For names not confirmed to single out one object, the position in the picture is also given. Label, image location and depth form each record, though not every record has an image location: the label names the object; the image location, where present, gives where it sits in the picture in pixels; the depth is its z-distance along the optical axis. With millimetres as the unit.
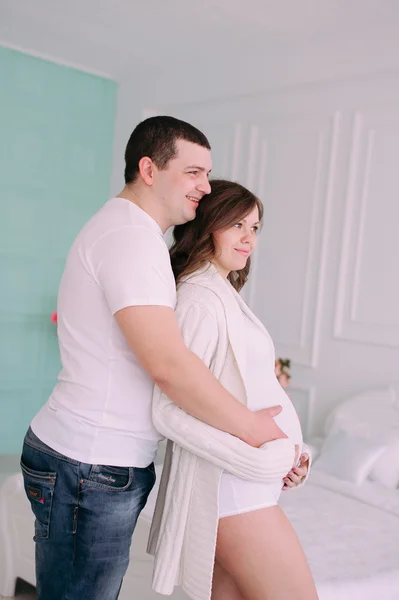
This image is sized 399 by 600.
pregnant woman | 1418
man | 1357
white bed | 2084
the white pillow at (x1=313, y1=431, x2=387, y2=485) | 3174
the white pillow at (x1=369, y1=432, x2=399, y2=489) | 3180
